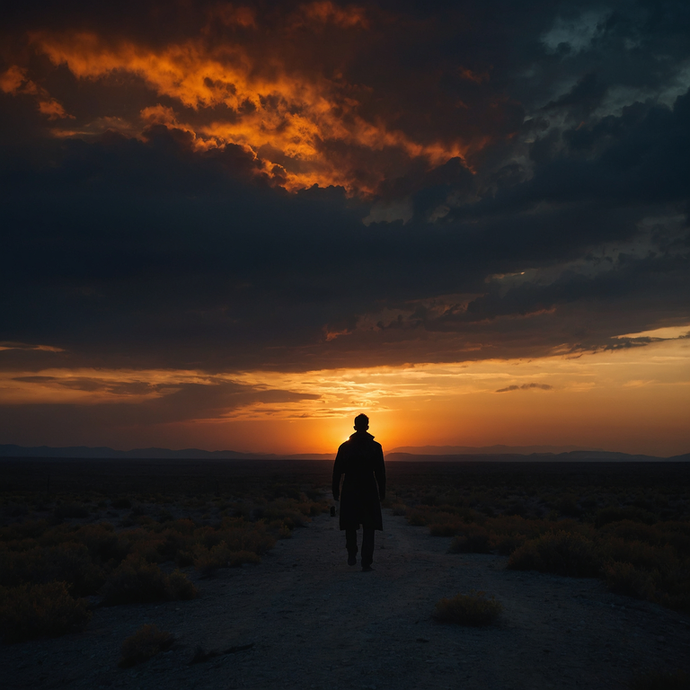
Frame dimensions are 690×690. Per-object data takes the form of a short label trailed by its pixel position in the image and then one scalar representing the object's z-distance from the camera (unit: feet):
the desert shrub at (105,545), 43.56
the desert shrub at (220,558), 37.32
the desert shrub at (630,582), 26.94
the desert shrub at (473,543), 45.65
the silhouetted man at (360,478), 32.07
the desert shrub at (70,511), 83.51
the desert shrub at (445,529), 59.47
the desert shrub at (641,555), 32.32
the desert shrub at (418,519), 71.00
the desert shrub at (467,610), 21.81
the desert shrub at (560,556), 33.01
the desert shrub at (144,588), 30.48
